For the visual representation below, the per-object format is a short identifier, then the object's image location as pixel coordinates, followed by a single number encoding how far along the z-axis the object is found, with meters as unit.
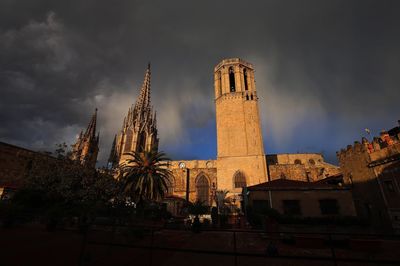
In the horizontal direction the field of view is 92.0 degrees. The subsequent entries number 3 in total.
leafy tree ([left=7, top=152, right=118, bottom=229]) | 15.99
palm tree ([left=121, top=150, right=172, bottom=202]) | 20.20
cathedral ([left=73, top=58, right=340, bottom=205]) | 30.61
